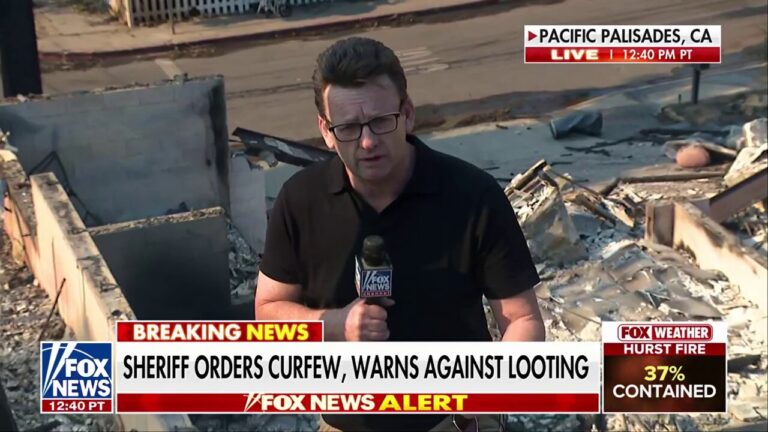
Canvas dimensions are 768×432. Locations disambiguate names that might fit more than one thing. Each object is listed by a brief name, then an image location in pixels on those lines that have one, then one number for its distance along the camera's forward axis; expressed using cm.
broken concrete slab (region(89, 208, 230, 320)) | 1338
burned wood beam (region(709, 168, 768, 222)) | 1602
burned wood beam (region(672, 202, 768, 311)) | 1428
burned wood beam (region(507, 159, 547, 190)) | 1647
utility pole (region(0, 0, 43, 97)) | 1689
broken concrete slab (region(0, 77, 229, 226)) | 1489
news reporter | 482
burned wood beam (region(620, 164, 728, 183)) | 1864
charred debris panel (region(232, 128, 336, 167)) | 1759
